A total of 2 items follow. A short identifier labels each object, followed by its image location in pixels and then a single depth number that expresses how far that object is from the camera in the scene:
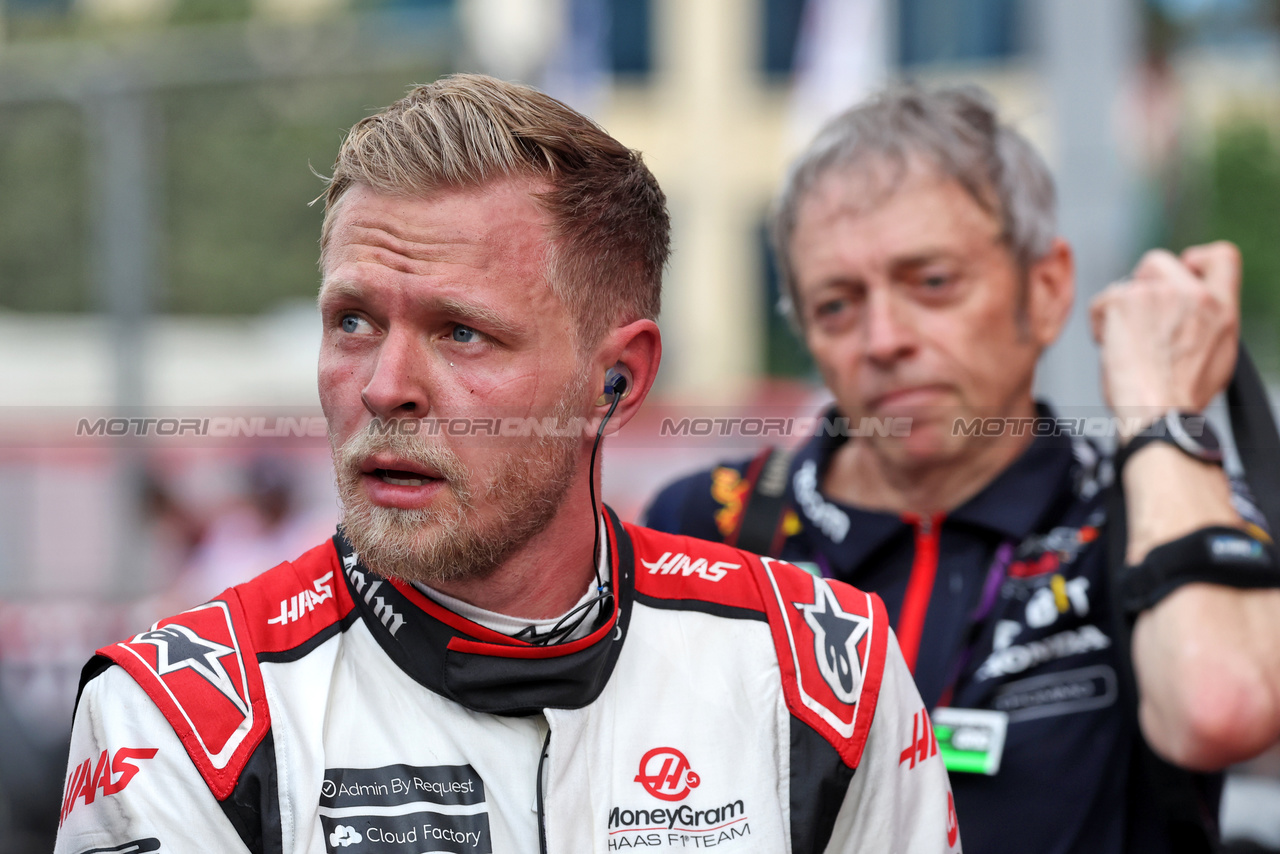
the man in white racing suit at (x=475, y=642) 2.52
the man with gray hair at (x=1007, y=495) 2.75
